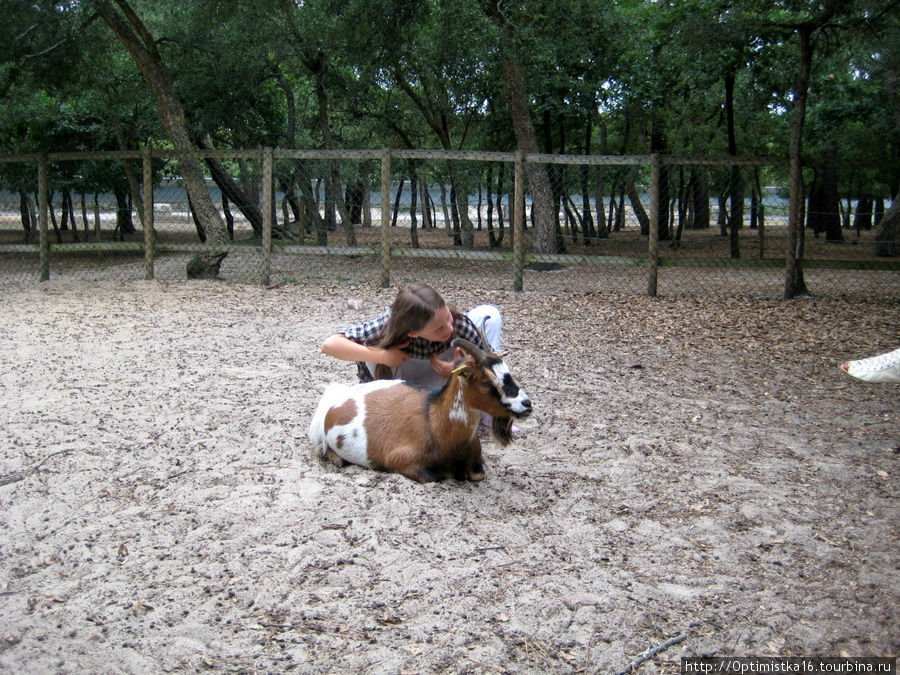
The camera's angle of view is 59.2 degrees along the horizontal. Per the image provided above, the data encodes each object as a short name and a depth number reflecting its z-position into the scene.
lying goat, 3.57
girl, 3.82
